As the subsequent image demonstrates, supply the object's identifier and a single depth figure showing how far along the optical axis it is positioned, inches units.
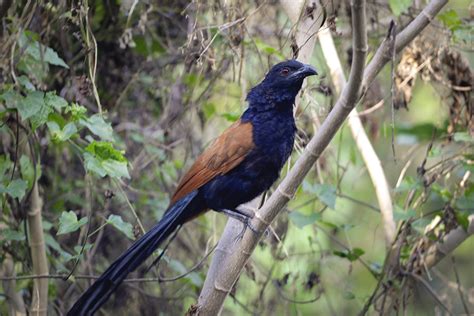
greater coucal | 268.2
